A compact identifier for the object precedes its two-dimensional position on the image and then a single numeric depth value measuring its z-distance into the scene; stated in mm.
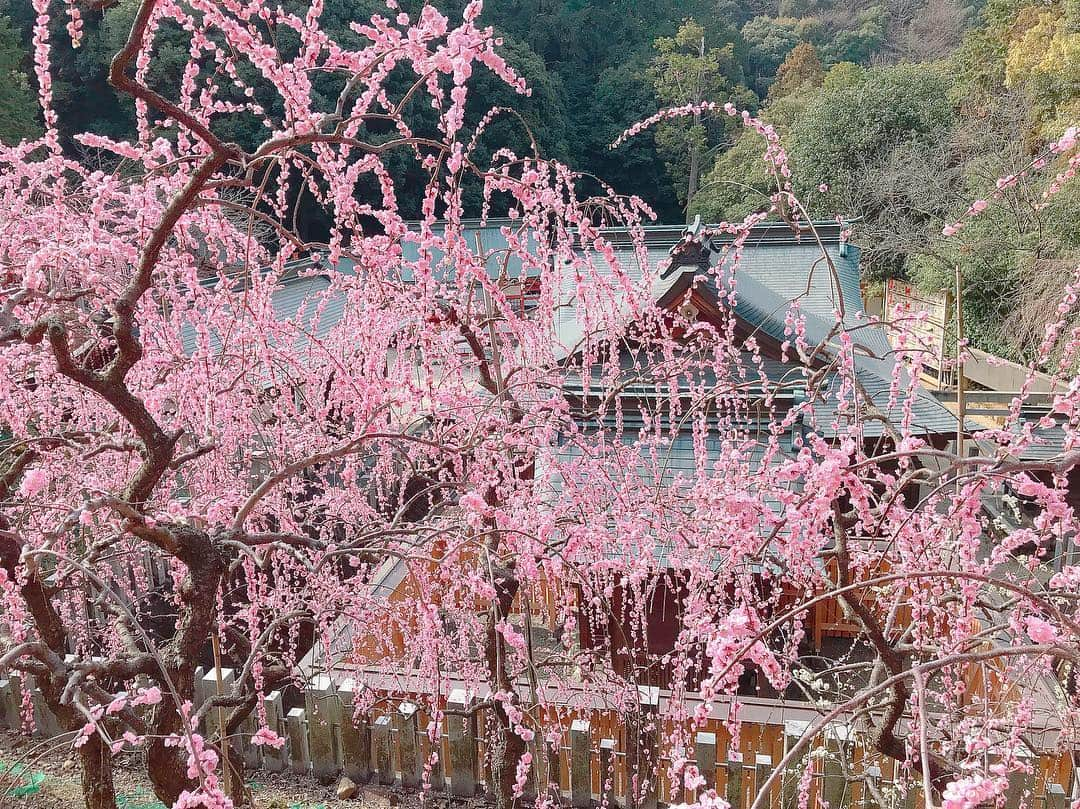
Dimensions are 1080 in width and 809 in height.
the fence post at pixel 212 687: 3941
